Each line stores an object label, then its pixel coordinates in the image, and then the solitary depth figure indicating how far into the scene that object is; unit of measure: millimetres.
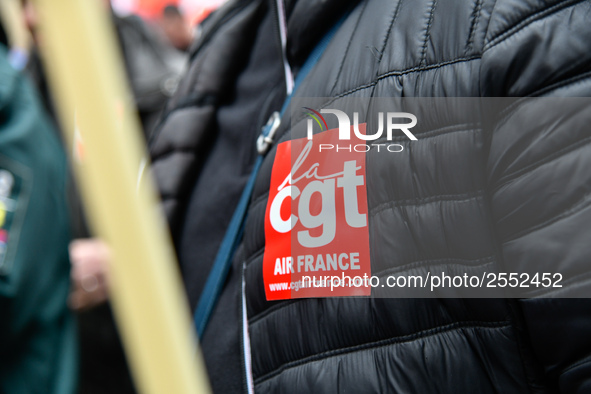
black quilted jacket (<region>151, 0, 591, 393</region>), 360
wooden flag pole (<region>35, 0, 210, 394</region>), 354
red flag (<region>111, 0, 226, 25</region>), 2852
